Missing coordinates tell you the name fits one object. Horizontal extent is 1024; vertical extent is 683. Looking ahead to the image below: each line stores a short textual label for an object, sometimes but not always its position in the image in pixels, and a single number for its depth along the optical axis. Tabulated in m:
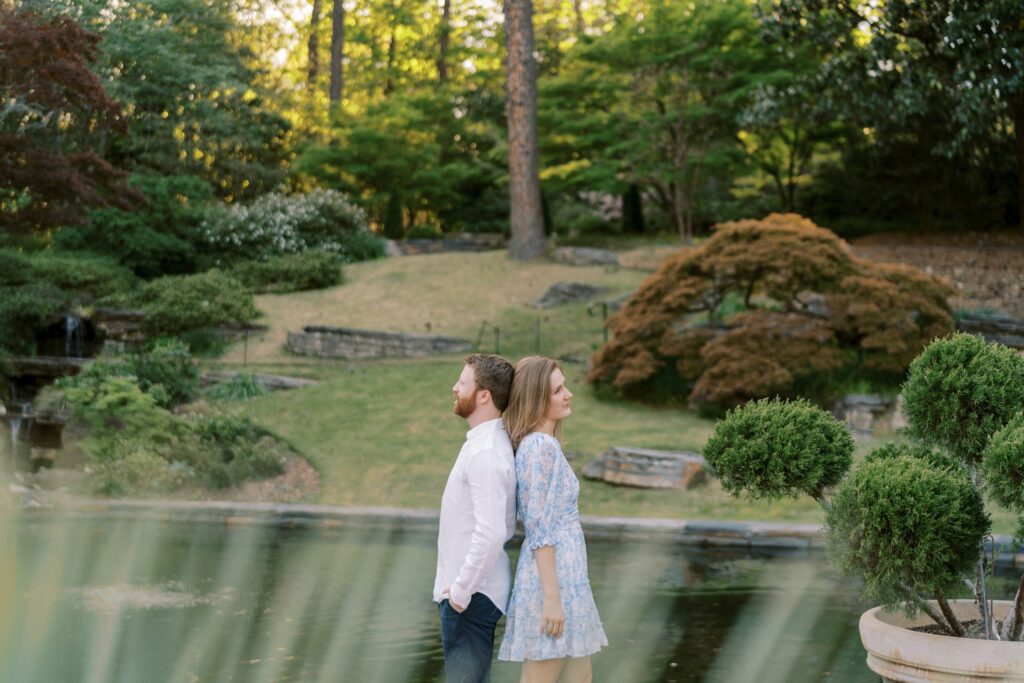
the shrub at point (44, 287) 17.39
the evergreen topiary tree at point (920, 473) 4.63
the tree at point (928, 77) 18.38
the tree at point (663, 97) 23.84
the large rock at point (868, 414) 13.27
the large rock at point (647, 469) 11.82
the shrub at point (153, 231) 21.56
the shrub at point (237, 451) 12.21
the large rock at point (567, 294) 20.55
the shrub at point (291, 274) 21.53
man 3.91
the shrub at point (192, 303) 17.98
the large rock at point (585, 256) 23.09
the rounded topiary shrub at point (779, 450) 5.15
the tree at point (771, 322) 13.93
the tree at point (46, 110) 16.11
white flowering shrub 23.09
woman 4.00
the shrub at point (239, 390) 15.24
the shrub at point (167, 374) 14.27
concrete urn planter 4.70
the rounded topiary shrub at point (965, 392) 5.07
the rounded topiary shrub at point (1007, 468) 4.46
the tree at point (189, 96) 22.25
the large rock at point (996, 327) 15.71
